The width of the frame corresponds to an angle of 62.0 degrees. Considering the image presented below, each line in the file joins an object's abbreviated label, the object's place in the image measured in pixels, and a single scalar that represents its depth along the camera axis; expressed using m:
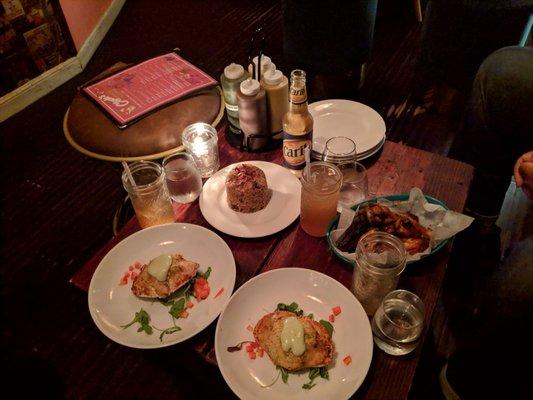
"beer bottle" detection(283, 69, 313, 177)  1.26
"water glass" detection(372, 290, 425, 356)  1.00
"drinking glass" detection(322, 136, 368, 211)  1.37
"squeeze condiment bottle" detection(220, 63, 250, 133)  1.49
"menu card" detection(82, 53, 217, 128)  1.76
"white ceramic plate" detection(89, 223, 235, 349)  1.07
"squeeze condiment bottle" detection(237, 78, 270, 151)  1.38
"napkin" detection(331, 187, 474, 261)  1.17
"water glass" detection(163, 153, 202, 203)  1.34
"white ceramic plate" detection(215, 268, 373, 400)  0.97
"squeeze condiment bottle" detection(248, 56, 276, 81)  1.45
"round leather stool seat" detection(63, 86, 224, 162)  1.70
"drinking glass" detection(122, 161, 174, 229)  1.25
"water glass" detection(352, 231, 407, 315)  1.01
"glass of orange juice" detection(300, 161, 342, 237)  1.18
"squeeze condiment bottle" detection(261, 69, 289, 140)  1.40
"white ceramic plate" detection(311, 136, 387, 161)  1.47
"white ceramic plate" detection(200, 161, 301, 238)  1.28
